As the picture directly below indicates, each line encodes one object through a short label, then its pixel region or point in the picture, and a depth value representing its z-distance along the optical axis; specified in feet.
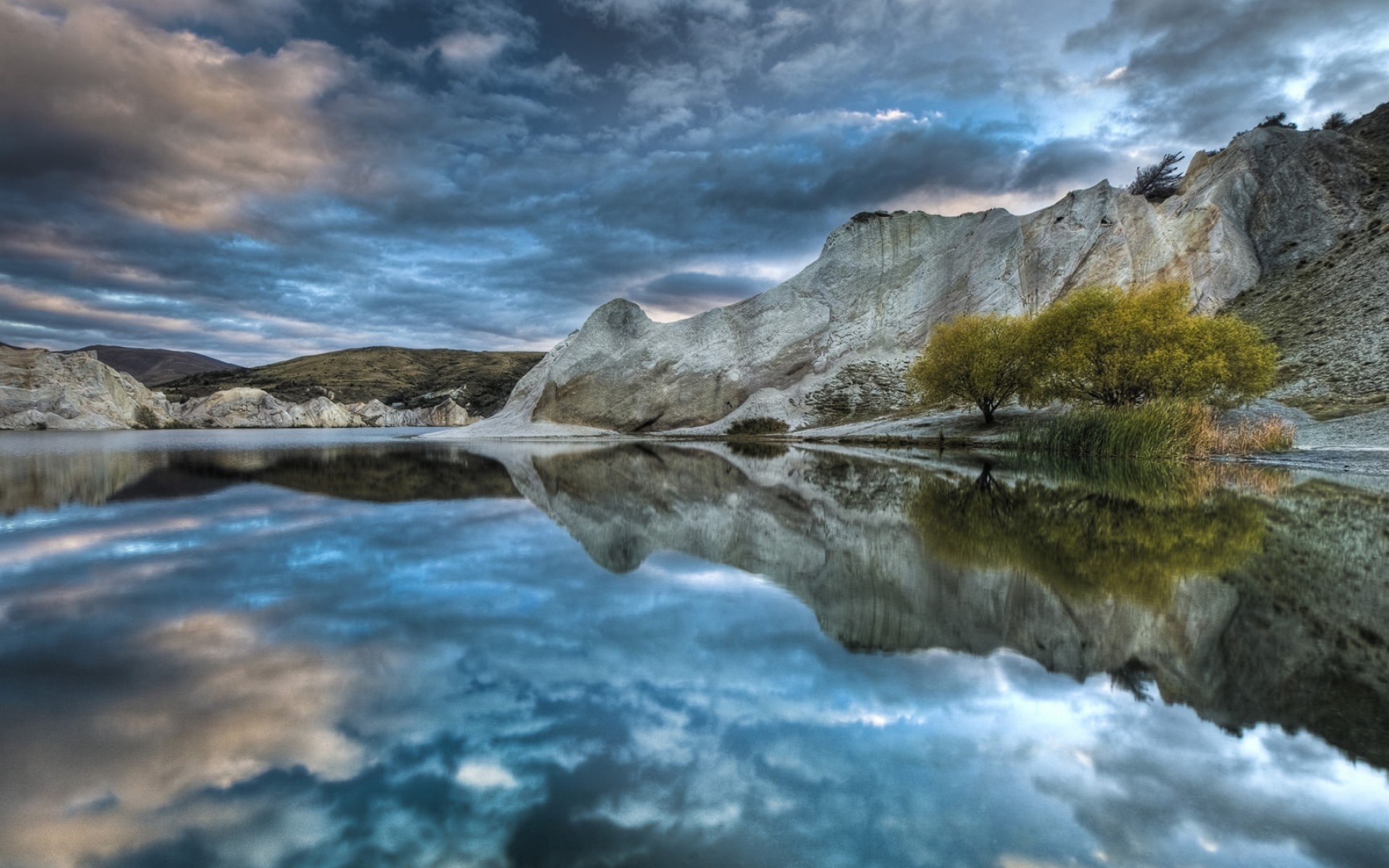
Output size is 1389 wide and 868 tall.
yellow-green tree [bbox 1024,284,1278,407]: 75.87
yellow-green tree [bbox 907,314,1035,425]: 93.86
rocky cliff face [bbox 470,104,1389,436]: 119.24
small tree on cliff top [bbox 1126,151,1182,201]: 161.89
